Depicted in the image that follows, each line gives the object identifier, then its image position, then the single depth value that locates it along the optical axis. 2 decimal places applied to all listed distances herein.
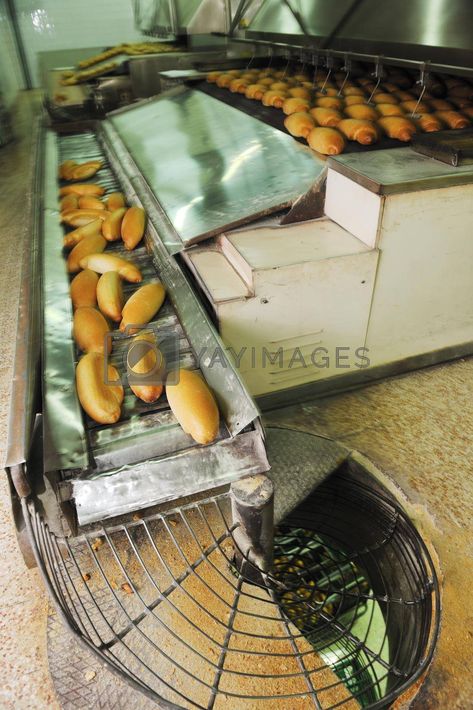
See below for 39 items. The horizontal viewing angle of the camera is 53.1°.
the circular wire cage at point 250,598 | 1.14
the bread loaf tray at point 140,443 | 1.01
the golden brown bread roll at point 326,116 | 2.24
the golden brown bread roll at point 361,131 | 2.09
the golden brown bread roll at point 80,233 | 1.89
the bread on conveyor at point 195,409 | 1.06
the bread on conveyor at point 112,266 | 1.69
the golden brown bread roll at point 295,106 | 2.48
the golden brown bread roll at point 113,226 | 1.95
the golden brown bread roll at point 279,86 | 2.97
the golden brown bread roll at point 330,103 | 2.47
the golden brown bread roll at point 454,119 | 2.17
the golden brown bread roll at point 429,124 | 2.17
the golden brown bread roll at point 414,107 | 2.34
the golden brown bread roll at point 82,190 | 2.37
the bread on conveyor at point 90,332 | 1.32
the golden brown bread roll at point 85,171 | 2.64
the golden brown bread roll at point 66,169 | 2.64
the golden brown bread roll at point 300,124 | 2.24
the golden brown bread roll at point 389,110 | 2.28
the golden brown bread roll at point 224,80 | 3.46
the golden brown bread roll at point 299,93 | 2.73
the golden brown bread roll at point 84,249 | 1.74
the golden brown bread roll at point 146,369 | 1.18
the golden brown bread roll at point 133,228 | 1.92
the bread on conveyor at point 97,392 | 1.12
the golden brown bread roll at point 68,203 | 2.17
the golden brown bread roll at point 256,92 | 3.03
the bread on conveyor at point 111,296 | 1.49
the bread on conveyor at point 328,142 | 2.04
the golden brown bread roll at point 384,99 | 2.47
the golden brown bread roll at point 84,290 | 1.54
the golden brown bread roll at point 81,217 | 2.05
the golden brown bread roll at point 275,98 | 2.79
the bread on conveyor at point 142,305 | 1.45
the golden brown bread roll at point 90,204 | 2.16
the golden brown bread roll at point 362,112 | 2.27
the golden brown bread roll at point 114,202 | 2.16
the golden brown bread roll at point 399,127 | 2.11
